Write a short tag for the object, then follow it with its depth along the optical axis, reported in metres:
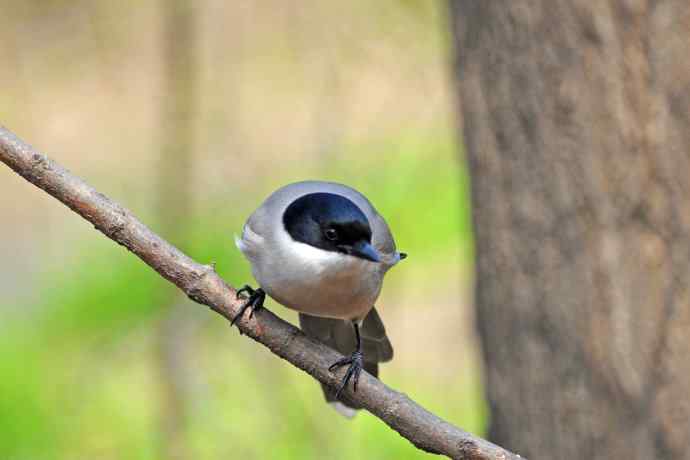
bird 6.03
